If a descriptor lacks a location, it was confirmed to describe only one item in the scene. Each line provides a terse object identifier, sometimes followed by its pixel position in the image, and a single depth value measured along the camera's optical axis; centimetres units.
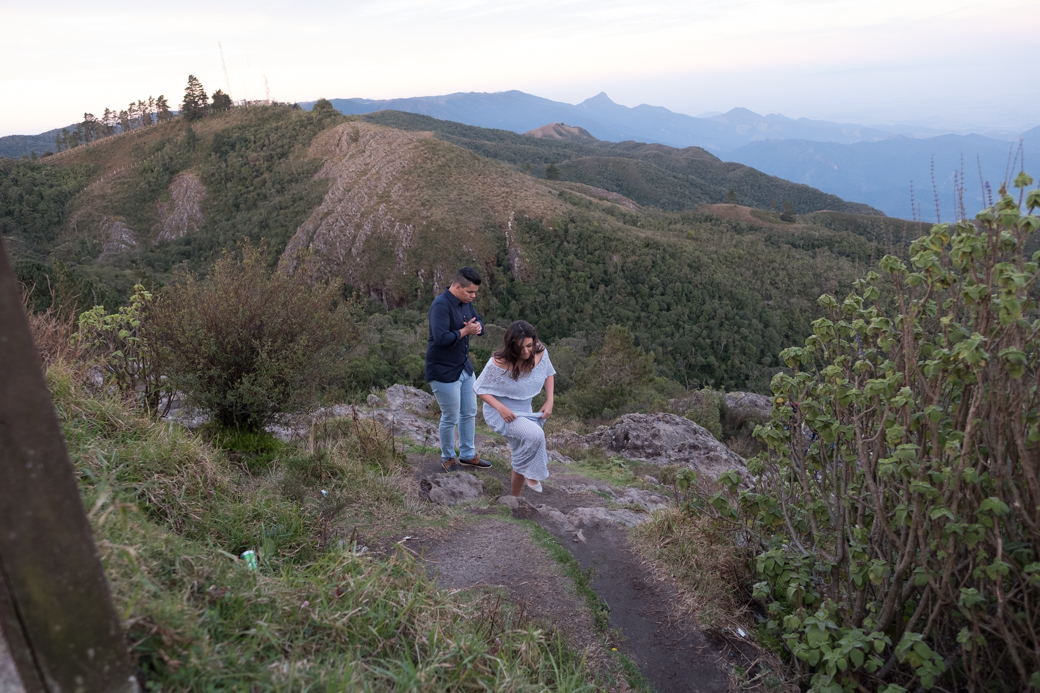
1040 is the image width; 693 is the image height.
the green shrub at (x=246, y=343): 476
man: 515
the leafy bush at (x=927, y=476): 244
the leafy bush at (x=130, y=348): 482
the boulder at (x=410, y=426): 800
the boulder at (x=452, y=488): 521
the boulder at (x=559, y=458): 894
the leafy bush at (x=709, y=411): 1570
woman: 474
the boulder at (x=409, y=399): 1095
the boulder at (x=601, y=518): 517
